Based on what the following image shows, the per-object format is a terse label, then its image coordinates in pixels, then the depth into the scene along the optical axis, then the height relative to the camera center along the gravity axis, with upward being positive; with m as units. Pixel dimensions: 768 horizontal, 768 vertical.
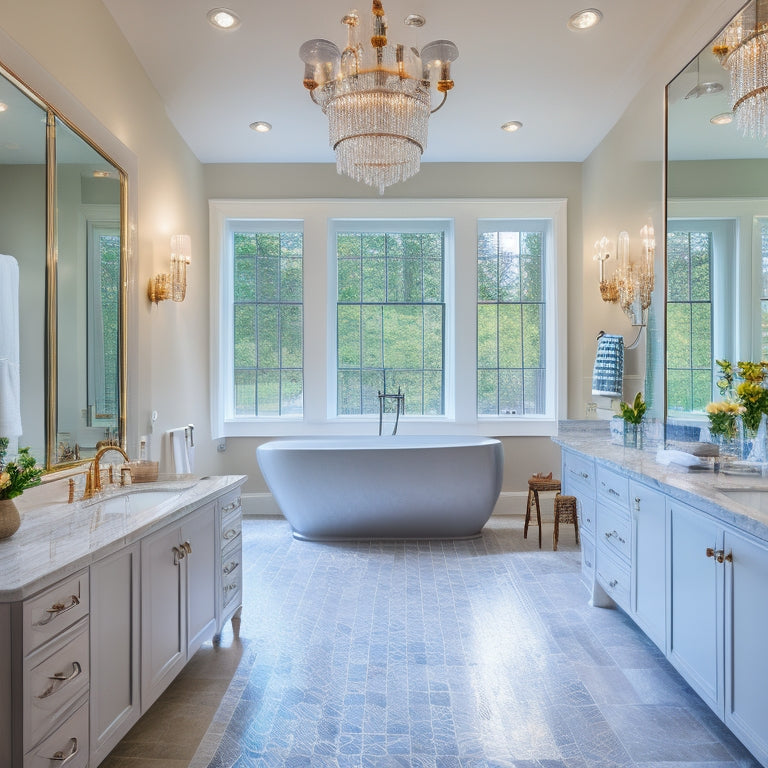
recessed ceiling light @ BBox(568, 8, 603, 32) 2.96 +1.83
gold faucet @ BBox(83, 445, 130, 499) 2.36 -0.41
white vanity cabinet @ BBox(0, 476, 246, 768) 1.29 -0.67
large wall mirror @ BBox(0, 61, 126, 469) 2.06 +0.39
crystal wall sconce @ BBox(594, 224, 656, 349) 3.53 +0.64
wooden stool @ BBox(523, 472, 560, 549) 4.27 -0.80
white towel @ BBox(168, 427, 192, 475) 3.85 -0.49
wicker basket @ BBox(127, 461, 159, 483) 2.66 -0.43
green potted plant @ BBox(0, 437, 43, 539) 1.67 -0.32
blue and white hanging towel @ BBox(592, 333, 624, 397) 3.99 +0.07
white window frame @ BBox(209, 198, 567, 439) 4.95 +0.62
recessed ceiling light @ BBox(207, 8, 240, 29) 2.94 +1.83
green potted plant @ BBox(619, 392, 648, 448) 3.23 -0.26
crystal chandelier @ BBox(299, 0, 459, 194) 2.51 +1.25
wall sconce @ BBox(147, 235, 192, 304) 3.66 +0.67
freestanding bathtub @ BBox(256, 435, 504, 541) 3.96 -0.76
